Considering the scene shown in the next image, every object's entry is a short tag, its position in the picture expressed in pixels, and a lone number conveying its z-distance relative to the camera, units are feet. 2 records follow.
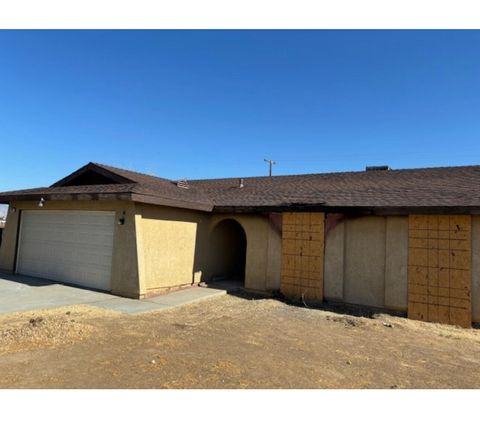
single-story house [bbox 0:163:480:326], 29.30
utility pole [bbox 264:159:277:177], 115.23
